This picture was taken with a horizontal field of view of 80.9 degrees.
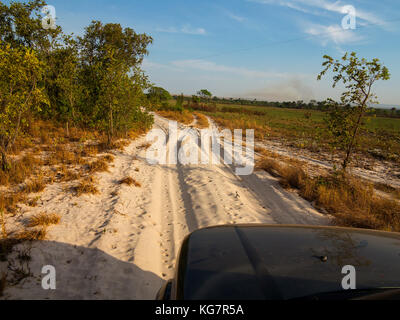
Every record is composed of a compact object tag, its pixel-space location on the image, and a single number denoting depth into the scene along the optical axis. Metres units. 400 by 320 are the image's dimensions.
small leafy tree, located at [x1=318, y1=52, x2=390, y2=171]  7.53
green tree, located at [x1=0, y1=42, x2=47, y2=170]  6.84
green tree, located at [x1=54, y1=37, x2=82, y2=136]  12.33
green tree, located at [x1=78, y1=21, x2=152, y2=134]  12.05
